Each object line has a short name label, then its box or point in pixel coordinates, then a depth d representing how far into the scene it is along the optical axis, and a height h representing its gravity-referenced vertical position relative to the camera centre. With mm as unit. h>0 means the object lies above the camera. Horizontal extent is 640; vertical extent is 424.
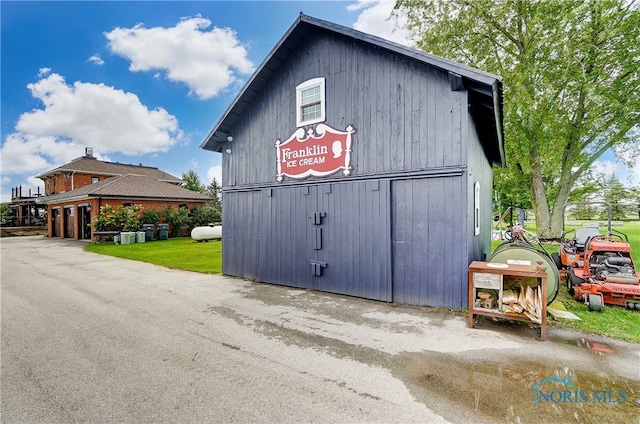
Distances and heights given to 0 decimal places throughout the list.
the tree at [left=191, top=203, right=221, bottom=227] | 22688 -243
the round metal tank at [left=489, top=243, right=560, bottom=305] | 4750 -859
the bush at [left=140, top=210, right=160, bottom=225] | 20016 -271
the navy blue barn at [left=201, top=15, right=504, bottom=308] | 5238 +1054
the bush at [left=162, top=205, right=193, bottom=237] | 21453 -373
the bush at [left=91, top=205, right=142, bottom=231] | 18094 -351
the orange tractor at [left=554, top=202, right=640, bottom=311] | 4879 -1262
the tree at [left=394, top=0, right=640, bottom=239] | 10430 +5884
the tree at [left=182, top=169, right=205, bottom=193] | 43375 +5133
